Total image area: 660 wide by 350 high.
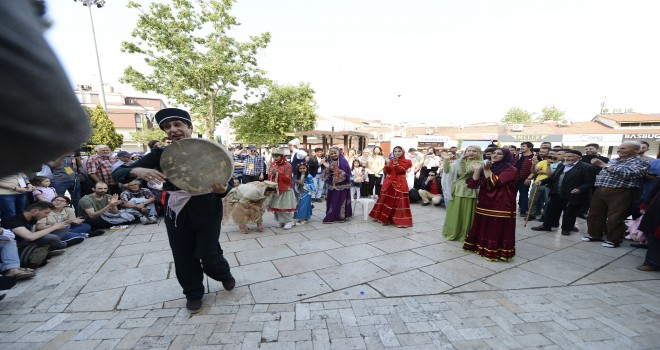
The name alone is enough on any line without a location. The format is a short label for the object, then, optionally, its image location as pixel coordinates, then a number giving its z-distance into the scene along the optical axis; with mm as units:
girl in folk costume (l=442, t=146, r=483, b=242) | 5109
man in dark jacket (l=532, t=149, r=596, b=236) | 5637
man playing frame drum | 2779
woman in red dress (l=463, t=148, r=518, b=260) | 4316
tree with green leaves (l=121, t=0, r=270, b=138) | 15594
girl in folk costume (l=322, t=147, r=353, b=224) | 6602
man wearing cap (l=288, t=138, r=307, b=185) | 6898
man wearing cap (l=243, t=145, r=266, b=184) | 9023
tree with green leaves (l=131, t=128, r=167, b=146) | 36906
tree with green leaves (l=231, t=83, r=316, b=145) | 20781
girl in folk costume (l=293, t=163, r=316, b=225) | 6539
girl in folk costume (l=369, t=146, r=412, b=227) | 6309
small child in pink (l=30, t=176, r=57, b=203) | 5125
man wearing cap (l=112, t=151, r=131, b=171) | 6916
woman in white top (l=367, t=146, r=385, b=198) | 9734
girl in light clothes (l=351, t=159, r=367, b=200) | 9492
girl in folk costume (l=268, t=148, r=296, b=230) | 6176
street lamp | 14594
